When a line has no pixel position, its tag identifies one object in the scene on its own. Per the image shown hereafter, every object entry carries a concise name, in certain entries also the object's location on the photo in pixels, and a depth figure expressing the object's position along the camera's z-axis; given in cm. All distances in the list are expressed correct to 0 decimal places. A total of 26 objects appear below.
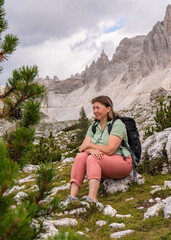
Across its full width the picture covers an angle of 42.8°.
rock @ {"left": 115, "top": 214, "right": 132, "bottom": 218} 449
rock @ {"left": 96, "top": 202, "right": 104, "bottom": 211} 469
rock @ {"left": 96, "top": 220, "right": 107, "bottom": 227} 410
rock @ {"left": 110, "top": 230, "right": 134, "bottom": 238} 365
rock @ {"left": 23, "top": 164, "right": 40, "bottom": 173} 1228
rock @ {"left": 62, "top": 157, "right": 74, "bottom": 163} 1315
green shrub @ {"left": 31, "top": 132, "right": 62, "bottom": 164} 1402
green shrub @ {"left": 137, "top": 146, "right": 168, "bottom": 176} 670
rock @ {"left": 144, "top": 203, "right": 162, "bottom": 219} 427
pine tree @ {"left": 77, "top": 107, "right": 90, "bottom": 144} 2714
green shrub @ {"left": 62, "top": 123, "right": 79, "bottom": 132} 4759
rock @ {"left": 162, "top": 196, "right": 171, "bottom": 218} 396
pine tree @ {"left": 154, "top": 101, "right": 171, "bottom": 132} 1102
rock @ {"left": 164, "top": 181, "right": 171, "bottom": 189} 532
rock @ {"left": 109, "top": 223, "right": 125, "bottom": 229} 402
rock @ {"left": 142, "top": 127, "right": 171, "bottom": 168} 690
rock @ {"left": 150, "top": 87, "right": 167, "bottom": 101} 5010
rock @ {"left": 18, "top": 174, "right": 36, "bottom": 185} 958
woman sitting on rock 514
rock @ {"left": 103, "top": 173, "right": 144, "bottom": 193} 611
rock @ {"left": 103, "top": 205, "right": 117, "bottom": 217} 456
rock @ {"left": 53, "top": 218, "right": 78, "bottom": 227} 390
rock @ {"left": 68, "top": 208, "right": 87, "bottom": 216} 447
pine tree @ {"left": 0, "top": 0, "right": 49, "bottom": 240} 122
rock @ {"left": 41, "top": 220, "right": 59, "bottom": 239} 340
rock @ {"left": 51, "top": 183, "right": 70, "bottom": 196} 715
